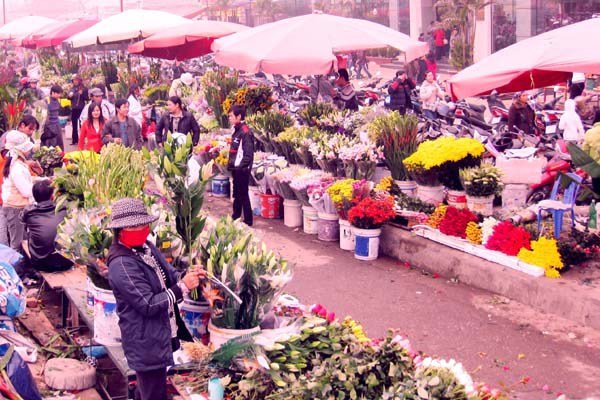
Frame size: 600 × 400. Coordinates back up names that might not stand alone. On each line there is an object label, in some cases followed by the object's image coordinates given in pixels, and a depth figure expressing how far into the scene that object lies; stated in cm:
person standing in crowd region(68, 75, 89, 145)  1811
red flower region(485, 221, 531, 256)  837
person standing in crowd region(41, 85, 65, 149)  1384
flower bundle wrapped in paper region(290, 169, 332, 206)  1055
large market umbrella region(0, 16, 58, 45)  3425
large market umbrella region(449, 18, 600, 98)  764
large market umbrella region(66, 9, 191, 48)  1966
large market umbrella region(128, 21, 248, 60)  1756
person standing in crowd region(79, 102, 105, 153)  1301
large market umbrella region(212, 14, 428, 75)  1207
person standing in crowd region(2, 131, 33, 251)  919
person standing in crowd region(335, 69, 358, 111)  1540
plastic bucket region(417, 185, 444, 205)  1016
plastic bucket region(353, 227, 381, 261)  964
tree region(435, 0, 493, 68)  2805
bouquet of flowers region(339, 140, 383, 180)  1048
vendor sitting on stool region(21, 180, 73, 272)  812
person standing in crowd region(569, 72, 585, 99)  1600
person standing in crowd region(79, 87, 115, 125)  1372
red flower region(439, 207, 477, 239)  906
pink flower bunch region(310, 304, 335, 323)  523
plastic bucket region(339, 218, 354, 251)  998
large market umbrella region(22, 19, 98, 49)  2633
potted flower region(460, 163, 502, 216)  937
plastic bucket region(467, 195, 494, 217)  945
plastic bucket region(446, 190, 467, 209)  980
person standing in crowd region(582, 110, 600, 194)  829
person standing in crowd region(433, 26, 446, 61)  3135
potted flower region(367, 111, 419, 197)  1052
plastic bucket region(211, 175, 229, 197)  1314
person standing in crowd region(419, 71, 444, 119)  1738
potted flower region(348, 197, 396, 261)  945
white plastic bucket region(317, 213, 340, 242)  1043
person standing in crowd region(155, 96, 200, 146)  1273
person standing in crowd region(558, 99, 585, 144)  1258
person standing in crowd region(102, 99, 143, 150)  1287
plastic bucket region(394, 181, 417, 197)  1060
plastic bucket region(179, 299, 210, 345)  559
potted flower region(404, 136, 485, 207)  962
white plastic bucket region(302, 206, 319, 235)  1082
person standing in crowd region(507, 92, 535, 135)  1288
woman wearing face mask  479
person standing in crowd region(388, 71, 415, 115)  1609
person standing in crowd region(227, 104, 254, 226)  1073
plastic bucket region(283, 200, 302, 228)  1127
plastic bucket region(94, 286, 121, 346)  570
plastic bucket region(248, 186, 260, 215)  1206
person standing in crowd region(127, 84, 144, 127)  1543
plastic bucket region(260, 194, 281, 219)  1173
